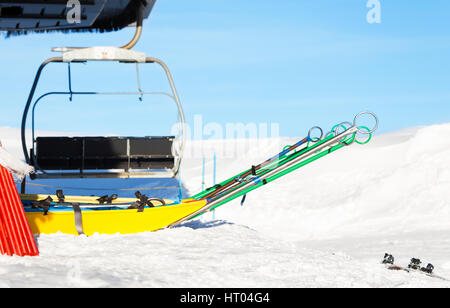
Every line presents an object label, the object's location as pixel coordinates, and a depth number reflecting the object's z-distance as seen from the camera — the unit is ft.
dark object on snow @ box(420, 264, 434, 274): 31.91
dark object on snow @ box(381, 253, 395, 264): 32.76
